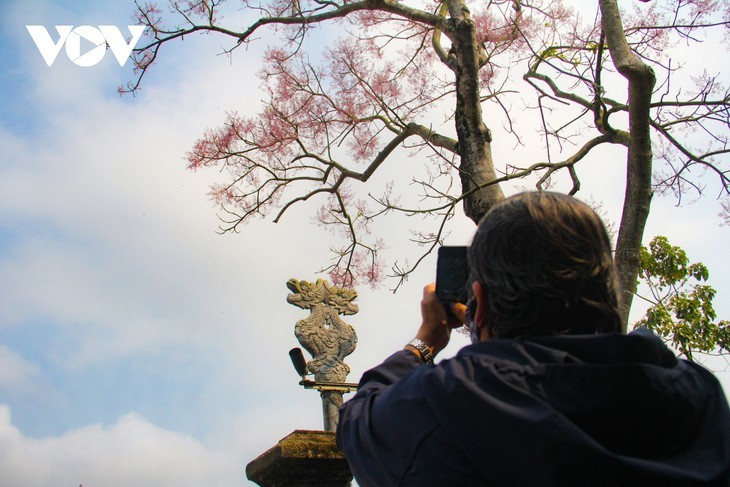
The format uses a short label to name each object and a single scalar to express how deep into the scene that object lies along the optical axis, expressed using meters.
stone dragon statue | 5.23
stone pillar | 3.29
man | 0.96
